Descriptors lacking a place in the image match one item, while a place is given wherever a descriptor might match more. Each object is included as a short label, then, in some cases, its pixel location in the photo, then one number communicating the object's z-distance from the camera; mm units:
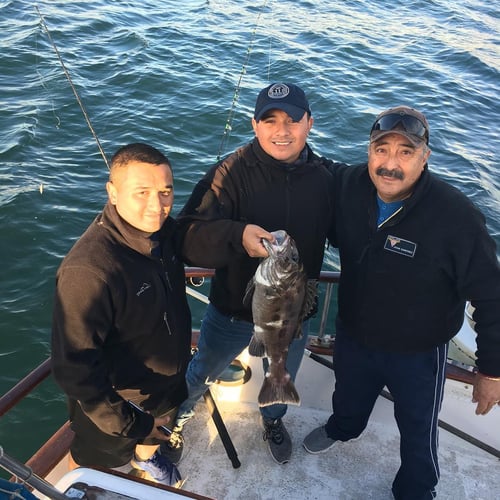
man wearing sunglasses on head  3320
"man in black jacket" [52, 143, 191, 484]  2674
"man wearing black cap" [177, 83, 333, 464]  3367
